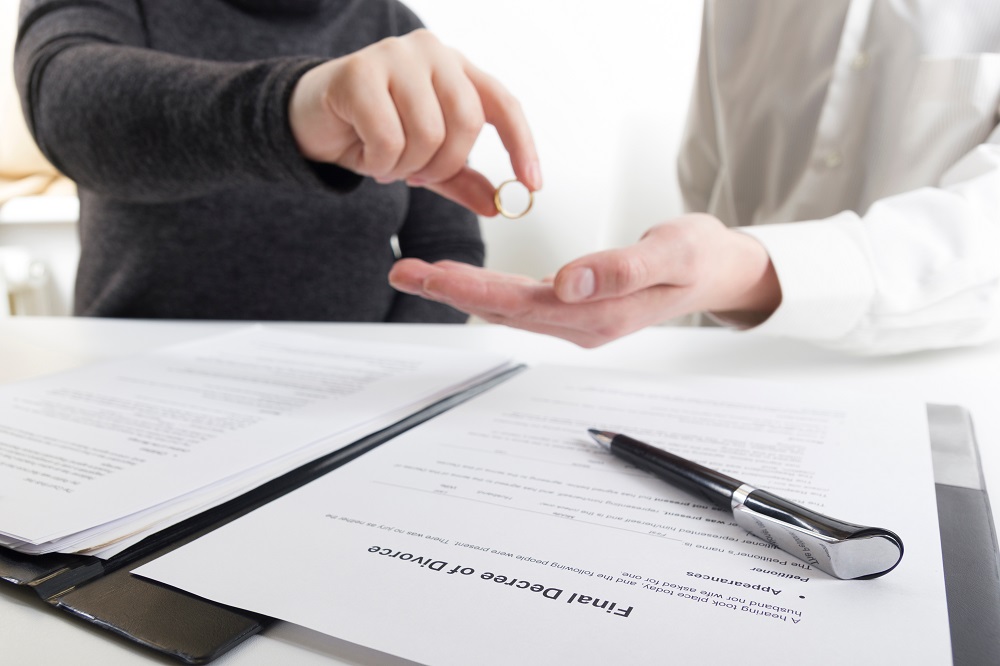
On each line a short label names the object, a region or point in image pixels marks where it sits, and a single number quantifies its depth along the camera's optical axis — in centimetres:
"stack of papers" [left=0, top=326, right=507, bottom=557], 29
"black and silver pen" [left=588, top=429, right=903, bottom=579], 23
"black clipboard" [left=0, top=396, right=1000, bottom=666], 21
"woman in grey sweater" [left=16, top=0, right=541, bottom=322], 51
